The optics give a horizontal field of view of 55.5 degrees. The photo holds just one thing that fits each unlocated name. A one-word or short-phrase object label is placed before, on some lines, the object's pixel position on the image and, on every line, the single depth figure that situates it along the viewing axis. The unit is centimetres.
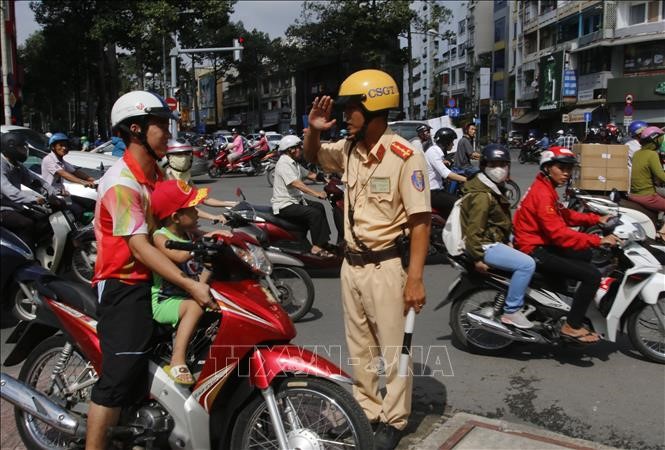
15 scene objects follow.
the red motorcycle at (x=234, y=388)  270
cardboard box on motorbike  843
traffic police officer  314
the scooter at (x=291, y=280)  566
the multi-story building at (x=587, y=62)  3700
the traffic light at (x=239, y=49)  2125
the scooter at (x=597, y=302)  455
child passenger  279
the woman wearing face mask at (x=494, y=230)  455
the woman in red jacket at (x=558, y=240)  449
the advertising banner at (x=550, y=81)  4459
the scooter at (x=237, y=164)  2197
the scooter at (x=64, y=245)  659
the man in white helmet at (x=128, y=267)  273
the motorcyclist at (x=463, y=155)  1099
